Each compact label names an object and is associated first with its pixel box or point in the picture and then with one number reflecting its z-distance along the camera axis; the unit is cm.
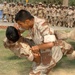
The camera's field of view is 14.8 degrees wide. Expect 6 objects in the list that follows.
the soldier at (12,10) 2033
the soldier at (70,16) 1956
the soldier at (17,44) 421
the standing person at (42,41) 394
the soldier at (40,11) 1997
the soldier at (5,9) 2028
